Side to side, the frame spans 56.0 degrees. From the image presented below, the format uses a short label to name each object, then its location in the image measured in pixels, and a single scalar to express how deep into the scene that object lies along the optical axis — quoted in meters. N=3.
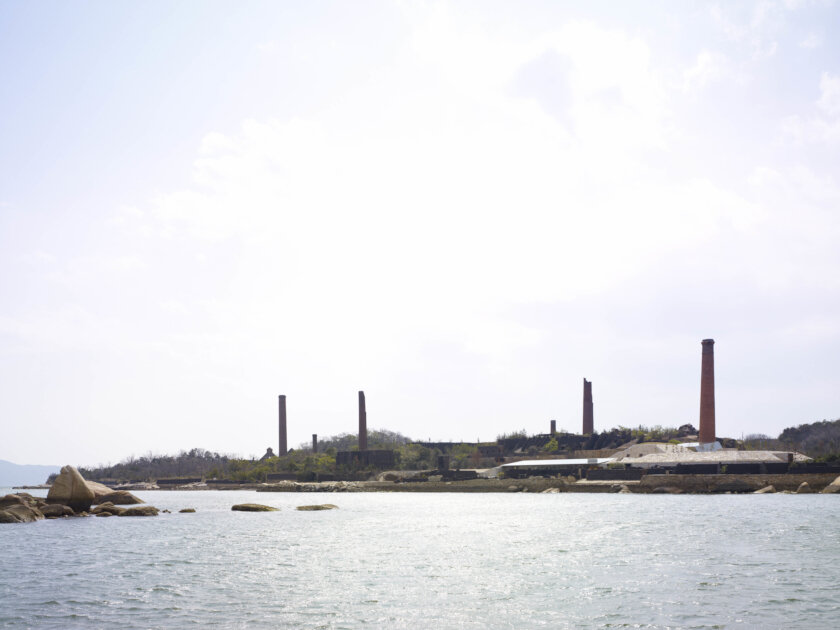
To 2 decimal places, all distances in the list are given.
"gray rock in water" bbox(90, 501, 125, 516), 67.88
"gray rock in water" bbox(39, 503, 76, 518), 64.31
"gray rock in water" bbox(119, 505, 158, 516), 67.19
